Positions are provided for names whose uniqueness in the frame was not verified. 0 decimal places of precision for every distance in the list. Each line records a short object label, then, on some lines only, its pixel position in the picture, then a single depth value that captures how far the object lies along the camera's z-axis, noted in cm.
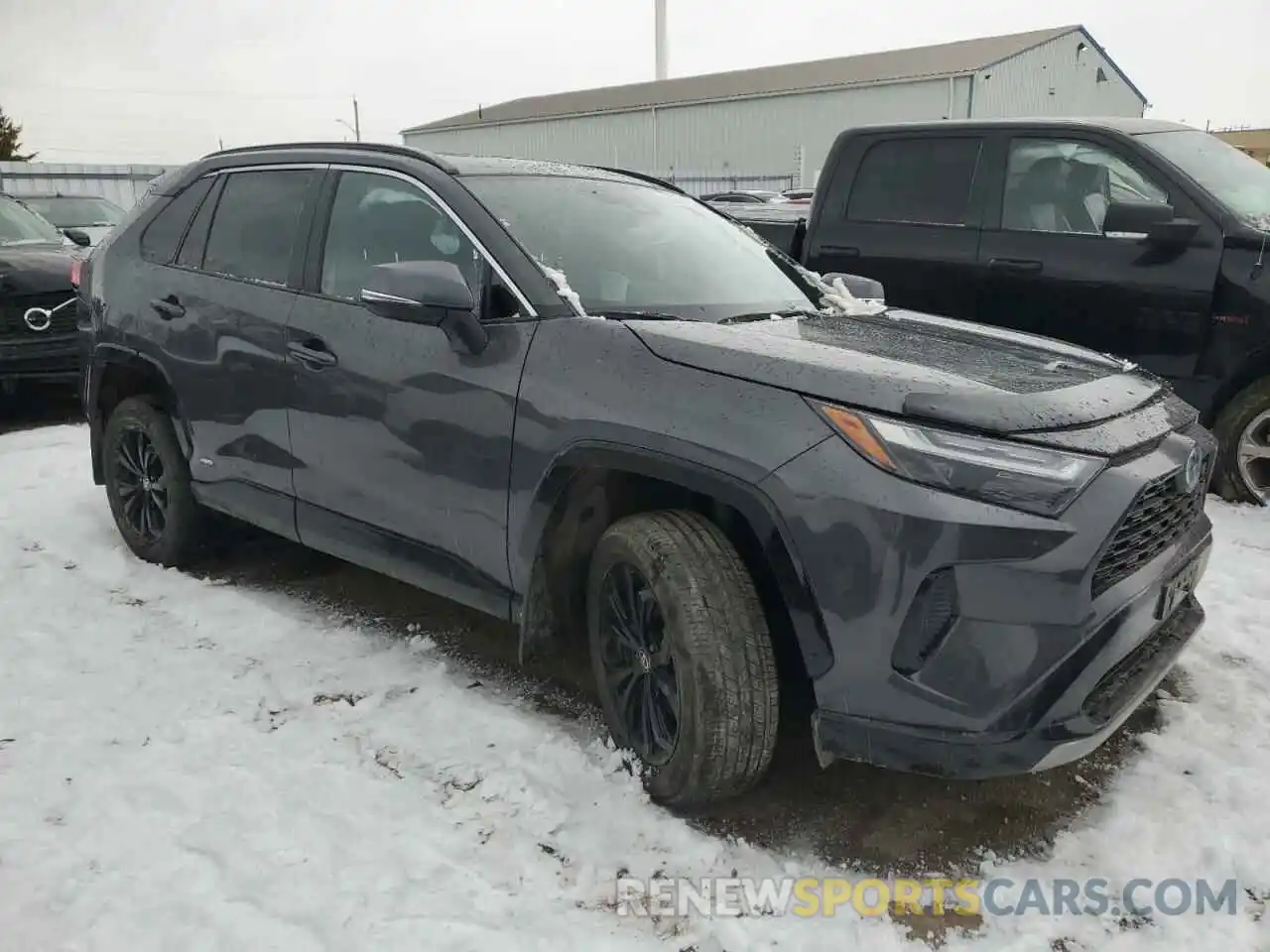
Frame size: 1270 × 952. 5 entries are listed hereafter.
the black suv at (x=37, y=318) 737
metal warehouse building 2978
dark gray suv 219
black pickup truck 495
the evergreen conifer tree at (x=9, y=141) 3847
